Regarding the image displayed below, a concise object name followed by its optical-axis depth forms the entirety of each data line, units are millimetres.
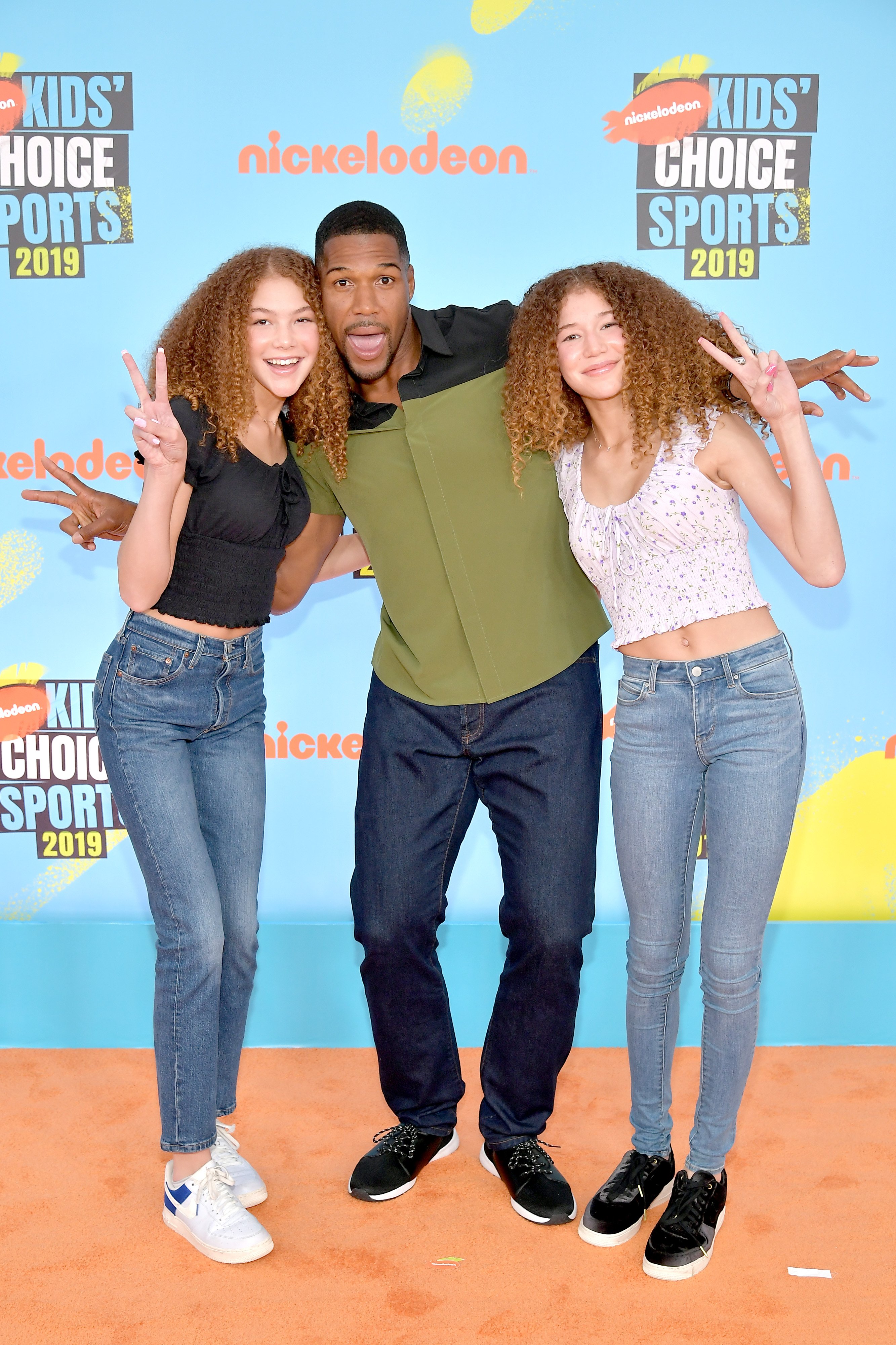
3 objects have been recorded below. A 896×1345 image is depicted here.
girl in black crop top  1894
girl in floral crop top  1771
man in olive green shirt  2023
